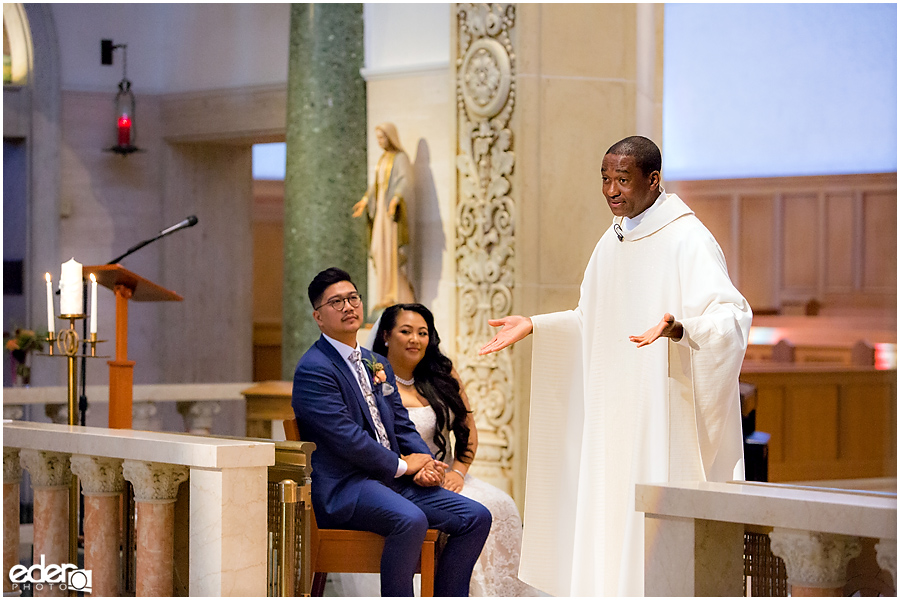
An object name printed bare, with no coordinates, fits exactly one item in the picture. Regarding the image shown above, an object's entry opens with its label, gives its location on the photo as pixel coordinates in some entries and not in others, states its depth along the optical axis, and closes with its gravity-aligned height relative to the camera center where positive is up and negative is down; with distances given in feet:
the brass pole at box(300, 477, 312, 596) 24.17 -2.62
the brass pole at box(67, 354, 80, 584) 25.58 -2.57
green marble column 50.01 +3.60
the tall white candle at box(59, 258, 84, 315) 27.43 +0.11
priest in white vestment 21.93 -0.87
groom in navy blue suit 26.12 -2.05
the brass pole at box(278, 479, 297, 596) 23.90 -2.56
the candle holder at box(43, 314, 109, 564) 27.59 -0.58
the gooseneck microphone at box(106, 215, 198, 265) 29.51 +1.01
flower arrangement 51.24 -1.09
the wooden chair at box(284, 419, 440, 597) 26.40 -2.98
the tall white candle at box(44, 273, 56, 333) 26.71 -0.18
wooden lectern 27.32 -0.65
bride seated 32.19 -1.66
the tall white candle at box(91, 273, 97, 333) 26.66 -0.08
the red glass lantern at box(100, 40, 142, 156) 61.87 +5.26
